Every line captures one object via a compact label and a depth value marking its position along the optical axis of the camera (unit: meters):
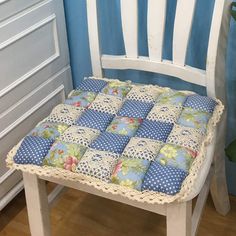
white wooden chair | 1.10
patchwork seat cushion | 1.06
